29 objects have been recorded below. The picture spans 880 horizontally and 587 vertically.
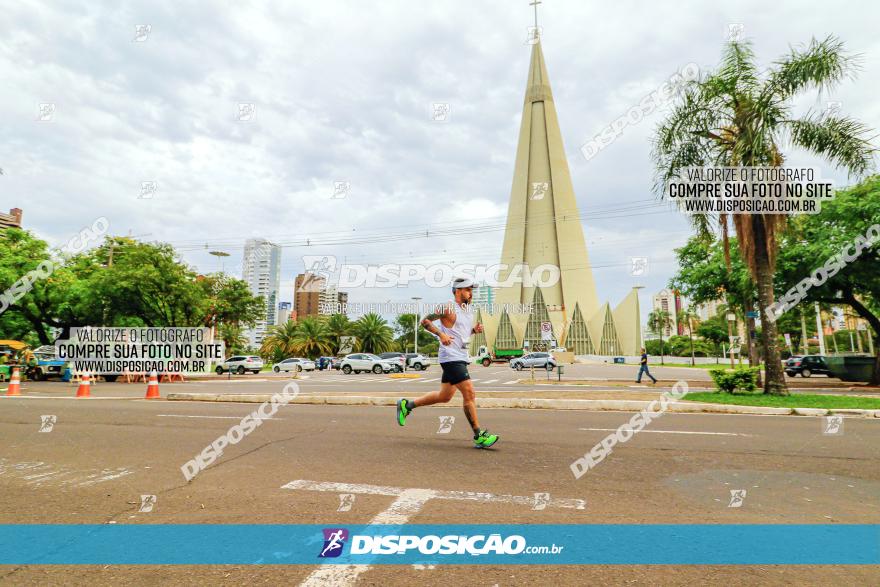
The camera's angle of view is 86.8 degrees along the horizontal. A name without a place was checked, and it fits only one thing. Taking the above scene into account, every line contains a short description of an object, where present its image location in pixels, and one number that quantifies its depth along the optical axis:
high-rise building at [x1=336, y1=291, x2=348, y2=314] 94.66
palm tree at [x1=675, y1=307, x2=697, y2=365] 85.72
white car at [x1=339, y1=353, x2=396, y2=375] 36.34
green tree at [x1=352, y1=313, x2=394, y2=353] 58.59
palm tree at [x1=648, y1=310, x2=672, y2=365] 94.69
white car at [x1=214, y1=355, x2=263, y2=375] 37.97
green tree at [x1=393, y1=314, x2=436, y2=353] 94.94
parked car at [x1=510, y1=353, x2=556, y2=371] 40.52
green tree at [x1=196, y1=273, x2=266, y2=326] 35.88
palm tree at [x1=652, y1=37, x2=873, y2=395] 12.34
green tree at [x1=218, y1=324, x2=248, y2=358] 48.05
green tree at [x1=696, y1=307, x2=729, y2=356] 78.31
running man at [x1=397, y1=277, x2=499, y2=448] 5.76
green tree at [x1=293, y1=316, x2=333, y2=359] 55.31
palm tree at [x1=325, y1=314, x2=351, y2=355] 57.41
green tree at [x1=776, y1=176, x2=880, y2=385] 17.17
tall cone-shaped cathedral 90.62
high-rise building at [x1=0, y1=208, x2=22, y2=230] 63.29
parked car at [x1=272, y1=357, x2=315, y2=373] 41.84
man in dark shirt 20.75
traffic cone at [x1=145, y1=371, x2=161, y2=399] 13.34
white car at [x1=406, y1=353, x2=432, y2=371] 40.82
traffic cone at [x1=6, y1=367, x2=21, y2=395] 15.72
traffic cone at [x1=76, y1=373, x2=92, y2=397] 14.06
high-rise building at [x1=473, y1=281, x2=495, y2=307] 87.93
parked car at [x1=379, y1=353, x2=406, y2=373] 36.34
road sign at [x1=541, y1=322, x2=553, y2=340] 19.95
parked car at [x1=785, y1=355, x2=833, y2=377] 29.89
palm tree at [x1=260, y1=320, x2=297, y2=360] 56.41
